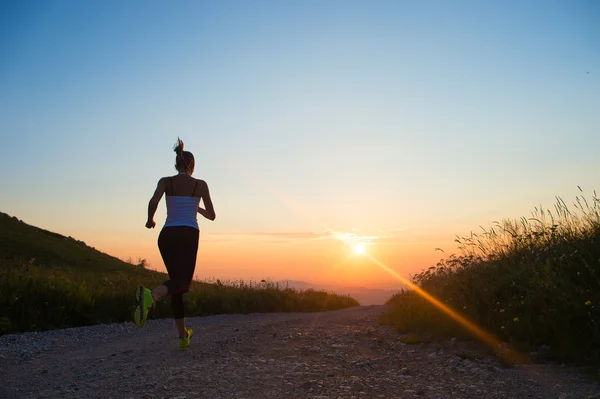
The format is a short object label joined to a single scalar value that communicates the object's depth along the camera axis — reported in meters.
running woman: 7.06
